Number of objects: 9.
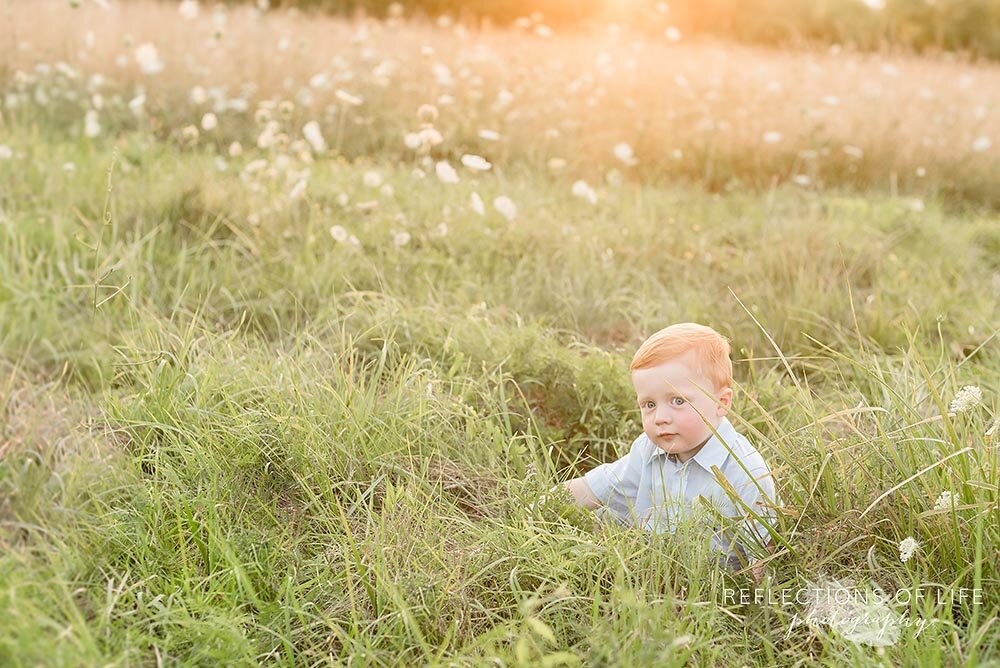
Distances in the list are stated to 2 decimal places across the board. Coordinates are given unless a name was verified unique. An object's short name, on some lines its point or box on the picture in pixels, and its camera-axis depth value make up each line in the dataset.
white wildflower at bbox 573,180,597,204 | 4.00
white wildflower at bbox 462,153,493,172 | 3.36
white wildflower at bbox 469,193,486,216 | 3.57
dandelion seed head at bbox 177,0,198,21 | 5.05
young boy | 2.17
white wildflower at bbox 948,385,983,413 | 1.95
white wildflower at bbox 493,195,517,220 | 3.75
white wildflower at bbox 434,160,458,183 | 3.60
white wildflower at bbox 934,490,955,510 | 1.93
